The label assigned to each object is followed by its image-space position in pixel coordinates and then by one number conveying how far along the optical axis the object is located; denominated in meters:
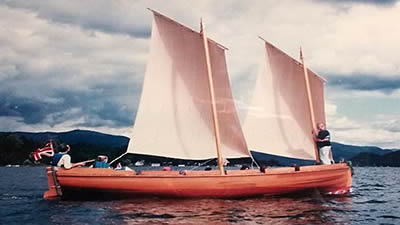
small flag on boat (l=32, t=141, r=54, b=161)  34.69
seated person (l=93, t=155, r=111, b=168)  35.66
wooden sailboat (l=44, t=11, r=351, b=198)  35.66
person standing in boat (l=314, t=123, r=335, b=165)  36.84
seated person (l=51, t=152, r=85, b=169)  34.62
